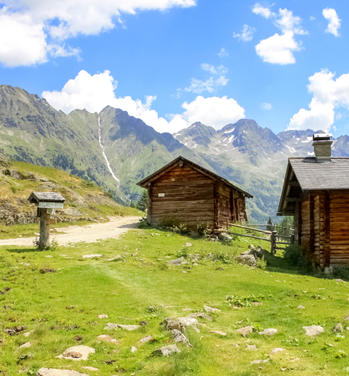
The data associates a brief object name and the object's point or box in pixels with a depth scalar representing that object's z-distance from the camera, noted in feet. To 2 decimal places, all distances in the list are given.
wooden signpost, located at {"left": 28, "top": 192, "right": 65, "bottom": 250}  64.08
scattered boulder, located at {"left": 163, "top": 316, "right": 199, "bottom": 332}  29.18
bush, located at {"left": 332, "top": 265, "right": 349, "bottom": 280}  65.82
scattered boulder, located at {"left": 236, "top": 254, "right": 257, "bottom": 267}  67.19
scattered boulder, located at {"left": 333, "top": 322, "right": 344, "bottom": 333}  29.23
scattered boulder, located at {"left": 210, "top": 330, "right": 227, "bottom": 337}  30.00
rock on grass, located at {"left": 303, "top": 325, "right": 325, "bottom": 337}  29.28
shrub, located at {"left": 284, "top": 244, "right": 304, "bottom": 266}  79.17
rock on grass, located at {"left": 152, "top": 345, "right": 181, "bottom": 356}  24.83
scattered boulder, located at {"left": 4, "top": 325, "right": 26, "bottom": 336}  29.58
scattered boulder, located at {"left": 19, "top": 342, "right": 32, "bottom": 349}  26.79
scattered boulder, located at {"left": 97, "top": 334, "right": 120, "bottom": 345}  28.11
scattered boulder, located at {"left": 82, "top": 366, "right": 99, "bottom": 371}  23.51
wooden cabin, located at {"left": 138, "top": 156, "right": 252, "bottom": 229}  102.63
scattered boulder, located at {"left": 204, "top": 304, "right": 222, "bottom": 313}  36.50
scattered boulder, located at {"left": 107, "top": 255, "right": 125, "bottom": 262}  59.26
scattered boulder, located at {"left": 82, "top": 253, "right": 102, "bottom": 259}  60.44
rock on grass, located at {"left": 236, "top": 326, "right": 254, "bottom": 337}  30.32
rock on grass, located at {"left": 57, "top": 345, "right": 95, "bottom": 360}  25.27
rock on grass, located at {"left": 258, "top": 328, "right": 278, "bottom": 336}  30.06
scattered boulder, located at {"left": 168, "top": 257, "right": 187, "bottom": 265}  62.23
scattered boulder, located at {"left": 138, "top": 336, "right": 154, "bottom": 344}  27.82
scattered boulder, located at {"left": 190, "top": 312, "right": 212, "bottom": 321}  33.95
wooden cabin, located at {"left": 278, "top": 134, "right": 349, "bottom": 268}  69.26
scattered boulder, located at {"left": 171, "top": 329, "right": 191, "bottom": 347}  26.59
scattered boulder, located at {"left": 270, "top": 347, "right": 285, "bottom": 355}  25.84
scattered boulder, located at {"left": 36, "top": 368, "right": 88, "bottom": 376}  22.34
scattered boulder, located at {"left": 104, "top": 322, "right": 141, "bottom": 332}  30.66
